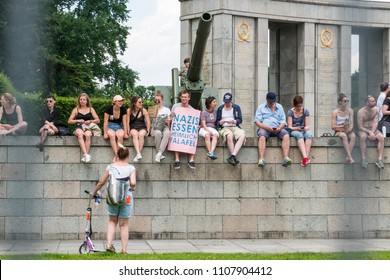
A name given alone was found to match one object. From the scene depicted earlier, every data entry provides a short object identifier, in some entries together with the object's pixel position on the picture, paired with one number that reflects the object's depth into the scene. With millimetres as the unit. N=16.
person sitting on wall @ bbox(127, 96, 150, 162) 16127
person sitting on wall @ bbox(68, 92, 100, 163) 15953
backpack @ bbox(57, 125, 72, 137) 16641
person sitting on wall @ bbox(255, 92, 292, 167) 16625
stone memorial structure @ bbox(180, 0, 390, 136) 38094
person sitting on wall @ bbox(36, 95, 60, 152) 14054
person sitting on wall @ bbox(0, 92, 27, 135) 13120
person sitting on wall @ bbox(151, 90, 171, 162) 16375
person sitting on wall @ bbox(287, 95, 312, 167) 16891
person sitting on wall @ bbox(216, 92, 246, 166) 16766
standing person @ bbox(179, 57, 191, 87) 20820
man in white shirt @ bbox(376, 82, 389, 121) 17438
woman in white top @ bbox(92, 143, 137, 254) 12259
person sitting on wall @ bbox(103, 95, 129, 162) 16027
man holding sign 16391
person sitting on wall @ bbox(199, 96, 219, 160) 16688
